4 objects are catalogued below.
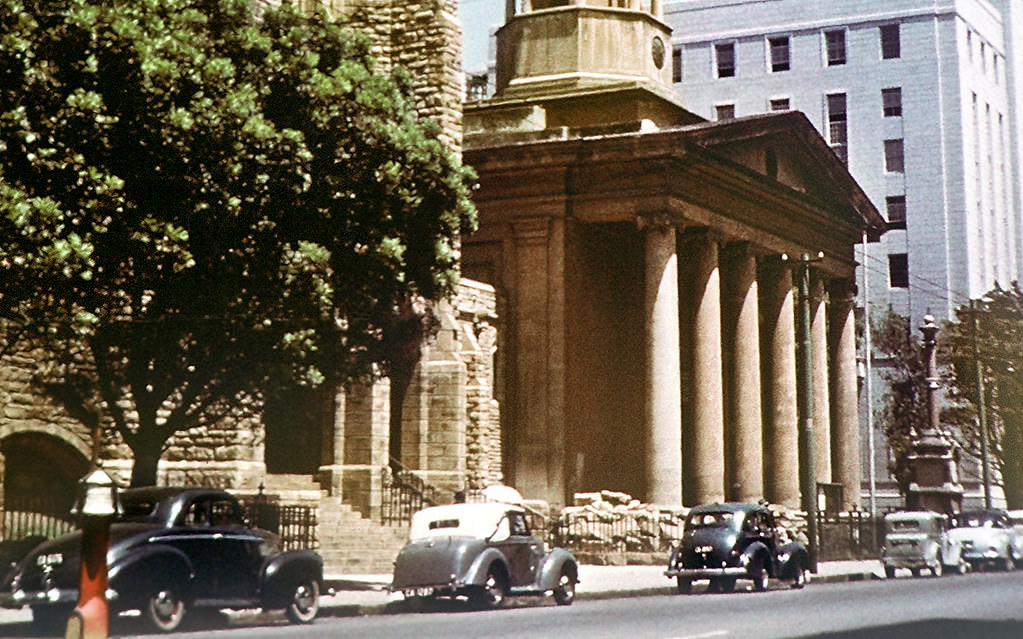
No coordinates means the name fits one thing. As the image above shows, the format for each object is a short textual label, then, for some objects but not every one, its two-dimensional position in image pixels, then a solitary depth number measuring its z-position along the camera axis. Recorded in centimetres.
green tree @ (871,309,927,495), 6475
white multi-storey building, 7075
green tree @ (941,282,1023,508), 6228
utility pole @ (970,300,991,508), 4900
